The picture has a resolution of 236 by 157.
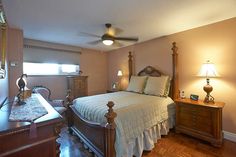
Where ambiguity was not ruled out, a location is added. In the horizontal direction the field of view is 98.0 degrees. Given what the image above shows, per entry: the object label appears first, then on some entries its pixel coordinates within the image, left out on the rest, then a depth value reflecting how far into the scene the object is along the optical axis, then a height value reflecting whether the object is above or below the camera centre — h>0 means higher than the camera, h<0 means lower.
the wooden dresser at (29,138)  0.63 -0.40
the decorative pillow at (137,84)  2.70 -0.18
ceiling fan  1.92 +0.76
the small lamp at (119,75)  3.62 +0.09
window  2.84 +0.29
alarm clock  2.11 -0.42
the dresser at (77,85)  3.16 -0.23
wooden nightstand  1.74 -0.80
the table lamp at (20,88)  1.20 -0.12
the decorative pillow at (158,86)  2.34 -0.21
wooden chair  2.64 -0.47
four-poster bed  1.31 -0.78
